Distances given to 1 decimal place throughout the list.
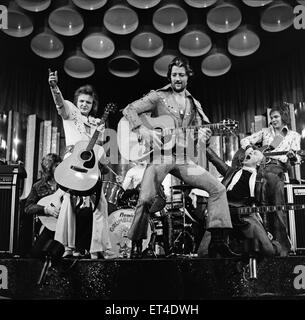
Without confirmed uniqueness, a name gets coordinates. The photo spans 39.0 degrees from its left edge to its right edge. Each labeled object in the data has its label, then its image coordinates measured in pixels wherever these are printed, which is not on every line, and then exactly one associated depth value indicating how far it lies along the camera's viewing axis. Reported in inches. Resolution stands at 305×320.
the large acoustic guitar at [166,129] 133.7
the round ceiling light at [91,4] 202.2
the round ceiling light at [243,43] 218.5
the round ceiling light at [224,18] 209.3
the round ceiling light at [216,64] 226.5
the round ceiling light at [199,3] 205.9
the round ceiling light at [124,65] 227.0
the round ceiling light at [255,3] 196.9
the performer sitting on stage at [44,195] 153.4
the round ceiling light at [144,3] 204.1
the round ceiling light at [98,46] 222.4
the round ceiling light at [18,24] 197.9
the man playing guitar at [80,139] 128.0
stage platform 100.0
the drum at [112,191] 194.2
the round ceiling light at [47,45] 215.0
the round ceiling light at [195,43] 221.3
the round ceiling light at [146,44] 222.4
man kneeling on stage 133.1
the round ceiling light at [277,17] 196.1
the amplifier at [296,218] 183.6
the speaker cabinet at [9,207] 151.9
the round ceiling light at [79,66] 226.4
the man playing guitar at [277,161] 178.7
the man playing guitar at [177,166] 121.3
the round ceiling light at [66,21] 209.8
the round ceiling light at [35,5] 196.9
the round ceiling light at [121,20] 211.3
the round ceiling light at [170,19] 210.7
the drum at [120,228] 193.8
